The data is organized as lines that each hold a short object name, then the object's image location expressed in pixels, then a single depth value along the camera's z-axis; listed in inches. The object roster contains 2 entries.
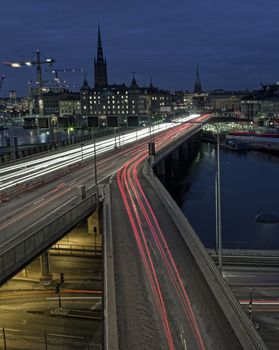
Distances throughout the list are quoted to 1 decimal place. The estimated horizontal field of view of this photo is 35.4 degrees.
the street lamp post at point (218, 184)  880.7
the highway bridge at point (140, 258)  588.1
